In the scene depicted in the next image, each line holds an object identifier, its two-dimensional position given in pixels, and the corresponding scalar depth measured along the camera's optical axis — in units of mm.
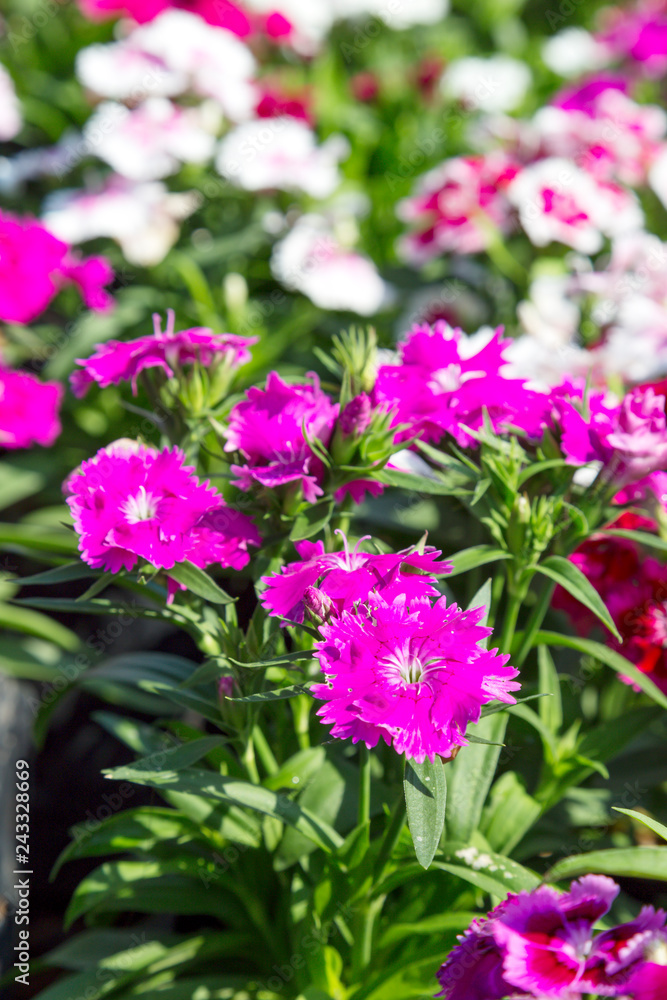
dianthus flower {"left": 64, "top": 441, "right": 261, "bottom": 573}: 607
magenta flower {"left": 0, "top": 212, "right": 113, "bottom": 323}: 887
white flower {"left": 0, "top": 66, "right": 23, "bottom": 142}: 1229
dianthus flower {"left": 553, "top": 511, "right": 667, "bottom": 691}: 675
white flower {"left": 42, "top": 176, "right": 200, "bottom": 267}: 1119
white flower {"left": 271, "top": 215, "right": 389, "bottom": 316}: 1105
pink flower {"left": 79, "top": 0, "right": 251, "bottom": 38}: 1368
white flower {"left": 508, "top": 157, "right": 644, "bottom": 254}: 984
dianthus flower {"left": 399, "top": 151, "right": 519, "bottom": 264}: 1033
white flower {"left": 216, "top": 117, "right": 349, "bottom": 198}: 1167
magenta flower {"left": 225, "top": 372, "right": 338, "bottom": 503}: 621
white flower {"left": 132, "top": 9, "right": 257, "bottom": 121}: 1213
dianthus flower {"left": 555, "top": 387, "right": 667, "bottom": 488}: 629
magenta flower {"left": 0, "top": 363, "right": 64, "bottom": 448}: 775
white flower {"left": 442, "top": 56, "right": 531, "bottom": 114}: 1421
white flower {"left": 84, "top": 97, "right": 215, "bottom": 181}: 1141
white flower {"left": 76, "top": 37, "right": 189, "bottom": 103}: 1192
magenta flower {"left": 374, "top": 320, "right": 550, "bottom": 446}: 643
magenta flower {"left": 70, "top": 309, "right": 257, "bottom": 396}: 654
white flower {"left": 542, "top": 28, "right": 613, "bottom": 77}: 1600
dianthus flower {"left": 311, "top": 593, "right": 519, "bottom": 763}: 570
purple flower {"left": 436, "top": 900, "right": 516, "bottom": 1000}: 579
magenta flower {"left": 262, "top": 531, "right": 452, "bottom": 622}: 587
